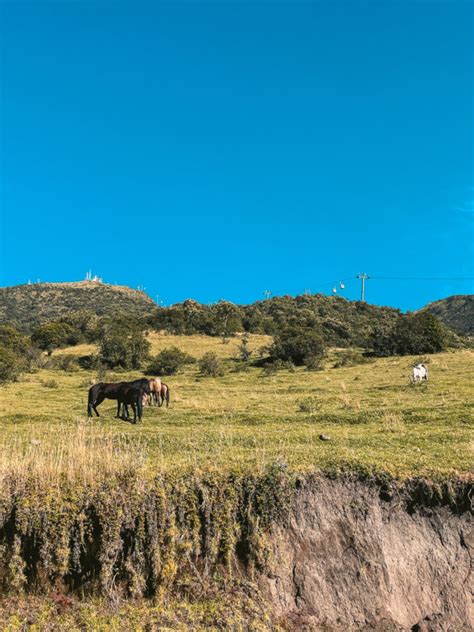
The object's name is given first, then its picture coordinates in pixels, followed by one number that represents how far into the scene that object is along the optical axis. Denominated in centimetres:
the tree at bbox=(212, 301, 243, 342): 6550
